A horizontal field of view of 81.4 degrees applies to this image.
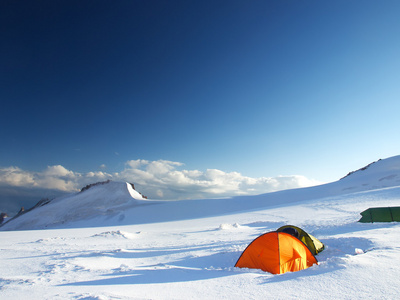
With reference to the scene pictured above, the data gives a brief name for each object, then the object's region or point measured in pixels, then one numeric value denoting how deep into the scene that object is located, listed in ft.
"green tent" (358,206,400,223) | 41.52
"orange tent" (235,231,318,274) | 20.80
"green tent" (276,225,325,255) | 25.43
